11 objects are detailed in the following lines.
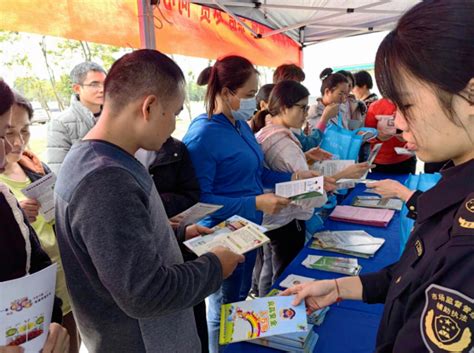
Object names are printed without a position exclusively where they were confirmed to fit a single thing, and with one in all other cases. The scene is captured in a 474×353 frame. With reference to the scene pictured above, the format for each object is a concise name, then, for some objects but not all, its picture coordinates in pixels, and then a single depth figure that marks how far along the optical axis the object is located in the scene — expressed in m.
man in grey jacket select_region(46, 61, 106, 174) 2.22
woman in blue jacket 1.68
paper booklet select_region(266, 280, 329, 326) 1.15
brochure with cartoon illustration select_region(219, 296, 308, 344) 0.92
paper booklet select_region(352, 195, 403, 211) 2.23
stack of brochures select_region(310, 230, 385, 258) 1.63
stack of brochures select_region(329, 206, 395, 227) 1.97
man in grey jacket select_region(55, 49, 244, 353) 0.75
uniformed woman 0.48
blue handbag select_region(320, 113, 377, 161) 2.54
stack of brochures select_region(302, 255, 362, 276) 1.46
